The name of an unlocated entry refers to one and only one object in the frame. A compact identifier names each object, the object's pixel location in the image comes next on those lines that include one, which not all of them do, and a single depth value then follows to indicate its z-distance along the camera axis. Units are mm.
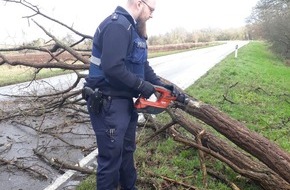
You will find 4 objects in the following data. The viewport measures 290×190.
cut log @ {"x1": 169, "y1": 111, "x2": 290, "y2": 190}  3492
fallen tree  3518
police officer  2763
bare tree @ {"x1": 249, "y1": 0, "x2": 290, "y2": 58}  22203
